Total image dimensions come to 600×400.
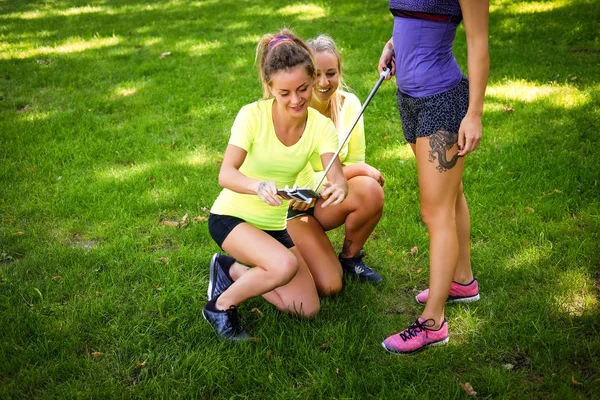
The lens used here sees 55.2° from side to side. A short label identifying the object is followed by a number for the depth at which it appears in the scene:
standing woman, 2.38
